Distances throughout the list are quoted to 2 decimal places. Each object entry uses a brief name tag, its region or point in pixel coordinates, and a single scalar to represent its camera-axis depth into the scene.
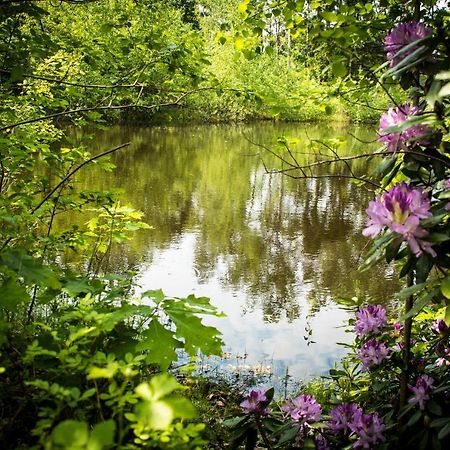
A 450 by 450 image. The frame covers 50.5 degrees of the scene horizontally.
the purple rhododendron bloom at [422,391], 1.64
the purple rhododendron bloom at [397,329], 2.14
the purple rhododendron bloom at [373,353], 1.93
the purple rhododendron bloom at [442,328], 1.84
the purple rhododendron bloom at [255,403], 1.81
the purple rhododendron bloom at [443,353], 1.83
